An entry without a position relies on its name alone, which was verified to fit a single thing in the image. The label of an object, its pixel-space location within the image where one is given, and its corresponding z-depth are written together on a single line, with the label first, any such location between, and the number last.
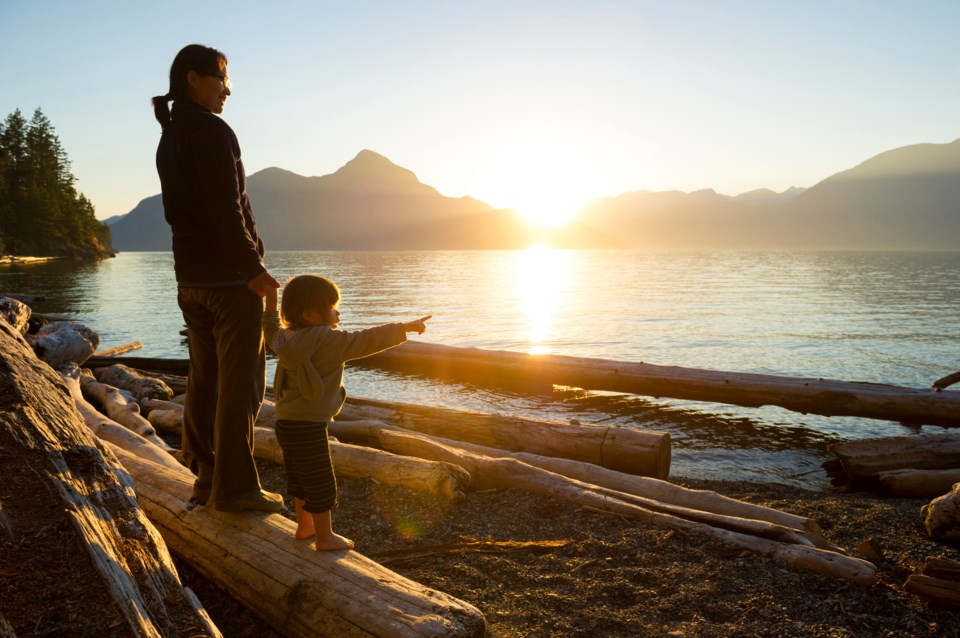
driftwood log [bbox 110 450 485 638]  3.11
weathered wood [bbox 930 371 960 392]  10.38
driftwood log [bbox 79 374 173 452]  8.26
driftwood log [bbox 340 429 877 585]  4.66
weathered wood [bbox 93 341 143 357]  17.25
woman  3.87
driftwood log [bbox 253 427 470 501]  6.14
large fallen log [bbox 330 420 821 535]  5.76
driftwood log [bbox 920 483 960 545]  5.79
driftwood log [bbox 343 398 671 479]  7.62
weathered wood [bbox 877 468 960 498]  7.27
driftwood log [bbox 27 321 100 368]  12.21
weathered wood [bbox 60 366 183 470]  6.61
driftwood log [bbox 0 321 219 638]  2.75
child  3.84
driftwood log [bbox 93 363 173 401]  11.77
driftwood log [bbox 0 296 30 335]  12.14
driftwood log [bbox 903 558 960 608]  4.28
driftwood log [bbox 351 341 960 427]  11.08
